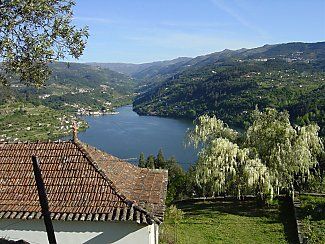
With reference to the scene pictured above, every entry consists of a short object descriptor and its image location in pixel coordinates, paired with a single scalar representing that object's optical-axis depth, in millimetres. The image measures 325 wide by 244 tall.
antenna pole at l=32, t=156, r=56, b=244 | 4734
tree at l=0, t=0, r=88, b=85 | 7660
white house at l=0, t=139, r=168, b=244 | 10172
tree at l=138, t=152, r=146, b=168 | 61812
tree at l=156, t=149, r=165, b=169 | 57500
